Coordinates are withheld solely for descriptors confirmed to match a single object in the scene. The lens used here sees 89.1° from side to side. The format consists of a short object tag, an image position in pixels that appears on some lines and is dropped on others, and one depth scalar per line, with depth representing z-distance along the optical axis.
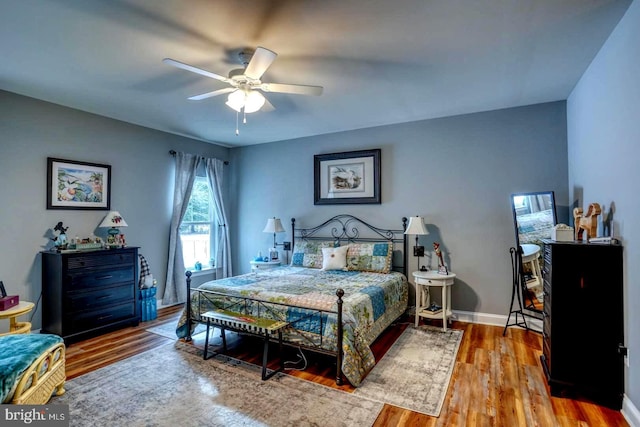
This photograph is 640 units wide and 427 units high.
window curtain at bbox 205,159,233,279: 5.91
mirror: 3.65
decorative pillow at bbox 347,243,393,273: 4.44
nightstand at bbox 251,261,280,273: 5.30
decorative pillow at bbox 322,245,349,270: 4.56
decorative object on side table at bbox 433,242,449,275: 4.11
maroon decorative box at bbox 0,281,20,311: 3.06
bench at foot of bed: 2.84
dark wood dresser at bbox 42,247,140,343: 3.60
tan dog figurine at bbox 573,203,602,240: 2.59
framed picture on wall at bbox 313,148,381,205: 4.92
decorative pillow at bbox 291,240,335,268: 4.89
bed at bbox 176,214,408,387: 2.79
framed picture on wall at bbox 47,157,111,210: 3.87
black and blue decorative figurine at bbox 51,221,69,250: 3.77
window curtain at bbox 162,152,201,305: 5.13
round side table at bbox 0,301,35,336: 3.00
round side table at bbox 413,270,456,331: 3.94
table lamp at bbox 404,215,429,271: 4.20
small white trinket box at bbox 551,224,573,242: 2.68
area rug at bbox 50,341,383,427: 2.26
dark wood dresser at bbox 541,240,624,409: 2.37
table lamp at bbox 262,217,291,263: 5.34
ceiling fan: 2.56
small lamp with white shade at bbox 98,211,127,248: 4.19
